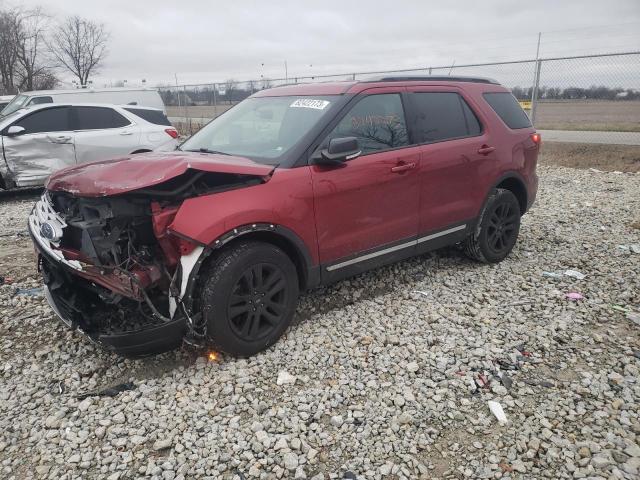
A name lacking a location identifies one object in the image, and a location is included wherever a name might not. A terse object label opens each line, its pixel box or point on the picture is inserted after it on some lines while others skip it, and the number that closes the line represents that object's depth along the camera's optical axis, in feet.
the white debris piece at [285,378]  10.31
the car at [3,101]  50.14
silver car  26.35
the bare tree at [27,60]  98.07
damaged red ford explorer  9.76
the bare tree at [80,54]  114.36
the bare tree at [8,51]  95.40
